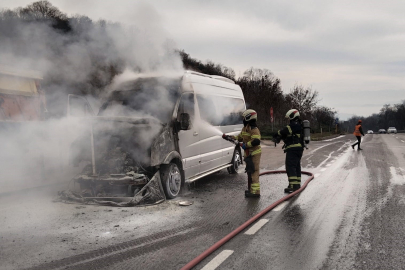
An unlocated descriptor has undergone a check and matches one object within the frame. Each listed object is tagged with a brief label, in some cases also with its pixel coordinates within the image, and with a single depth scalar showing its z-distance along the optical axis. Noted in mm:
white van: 6949
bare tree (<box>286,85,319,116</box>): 45688
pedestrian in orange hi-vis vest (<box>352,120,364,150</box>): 20417
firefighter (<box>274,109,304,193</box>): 8109
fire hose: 3934
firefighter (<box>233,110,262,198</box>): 7641
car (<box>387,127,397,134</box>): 79638
